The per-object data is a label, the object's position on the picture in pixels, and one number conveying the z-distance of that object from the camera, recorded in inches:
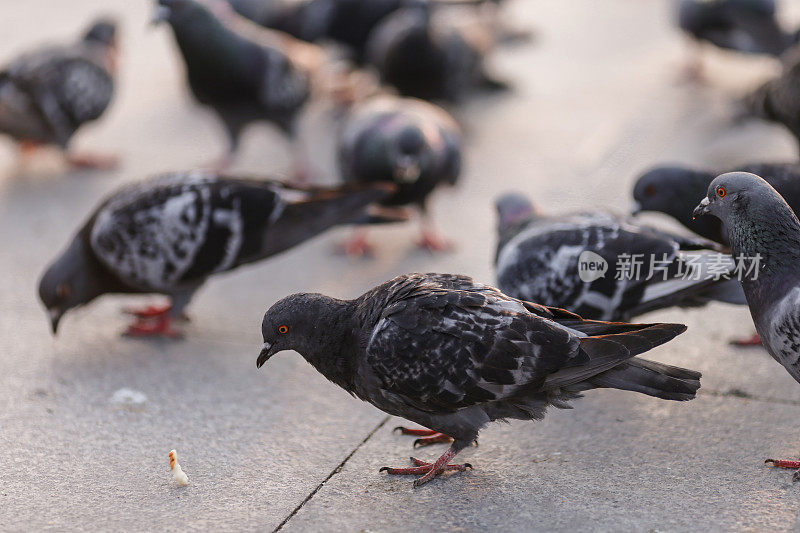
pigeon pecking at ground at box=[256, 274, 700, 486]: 137.4
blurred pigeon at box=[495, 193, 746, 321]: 170.1
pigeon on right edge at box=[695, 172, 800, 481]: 143.9
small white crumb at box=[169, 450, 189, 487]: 147.6
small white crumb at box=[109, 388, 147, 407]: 175.8
